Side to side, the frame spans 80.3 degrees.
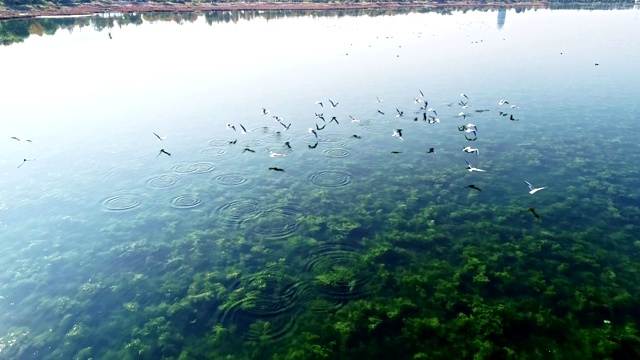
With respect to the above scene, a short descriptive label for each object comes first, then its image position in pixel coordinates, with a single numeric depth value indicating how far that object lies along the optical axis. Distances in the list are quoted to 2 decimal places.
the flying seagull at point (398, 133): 26.49
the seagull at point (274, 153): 24.70
